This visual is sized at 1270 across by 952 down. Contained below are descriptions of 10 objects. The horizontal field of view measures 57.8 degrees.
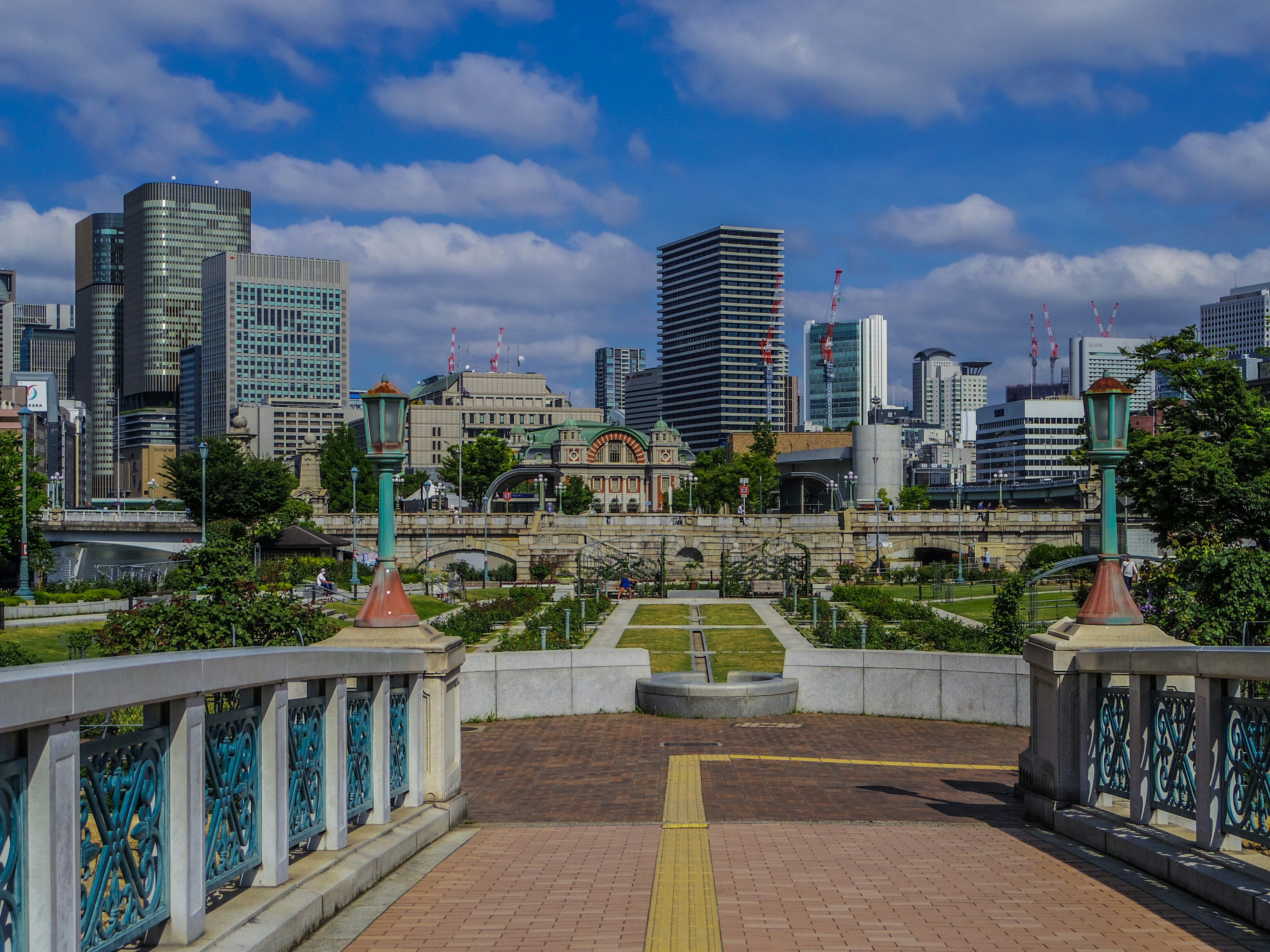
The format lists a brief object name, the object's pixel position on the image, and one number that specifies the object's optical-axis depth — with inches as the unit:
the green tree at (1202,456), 1247.5
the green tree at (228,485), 3043.8
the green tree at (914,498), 5590.6
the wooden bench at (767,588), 1836.9
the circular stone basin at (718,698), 715.4
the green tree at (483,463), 4931.1
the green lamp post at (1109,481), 380.5
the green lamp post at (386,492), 376.2
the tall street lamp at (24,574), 1608.0
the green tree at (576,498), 5039.4
